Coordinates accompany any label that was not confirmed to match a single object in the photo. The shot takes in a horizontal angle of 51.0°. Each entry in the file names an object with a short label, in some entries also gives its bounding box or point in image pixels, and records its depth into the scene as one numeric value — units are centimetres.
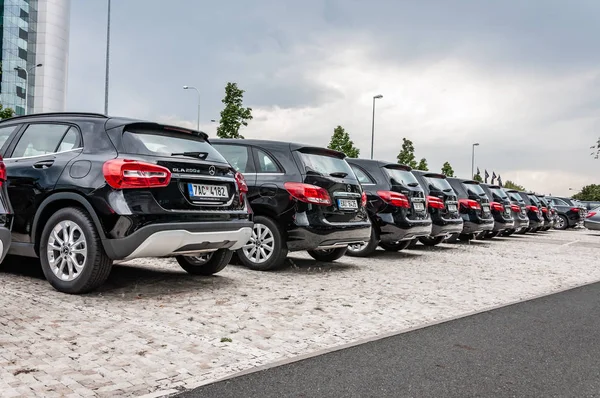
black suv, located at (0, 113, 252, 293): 587
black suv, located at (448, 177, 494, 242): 1557
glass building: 7756
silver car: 2700
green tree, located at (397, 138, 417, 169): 7594
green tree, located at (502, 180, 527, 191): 15351
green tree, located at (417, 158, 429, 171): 8036
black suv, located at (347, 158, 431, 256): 1084
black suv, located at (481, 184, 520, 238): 1817
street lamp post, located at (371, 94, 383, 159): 4934
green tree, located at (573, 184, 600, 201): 15544
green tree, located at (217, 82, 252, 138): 5078
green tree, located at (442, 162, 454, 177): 10061
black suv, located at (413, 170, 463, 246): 1297
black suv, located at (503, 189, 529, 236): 1988
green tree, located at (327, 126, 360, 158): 5703
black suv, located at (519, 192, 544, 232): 2308
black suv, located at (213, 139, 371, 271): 827
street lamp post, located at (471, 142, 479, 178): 7805
